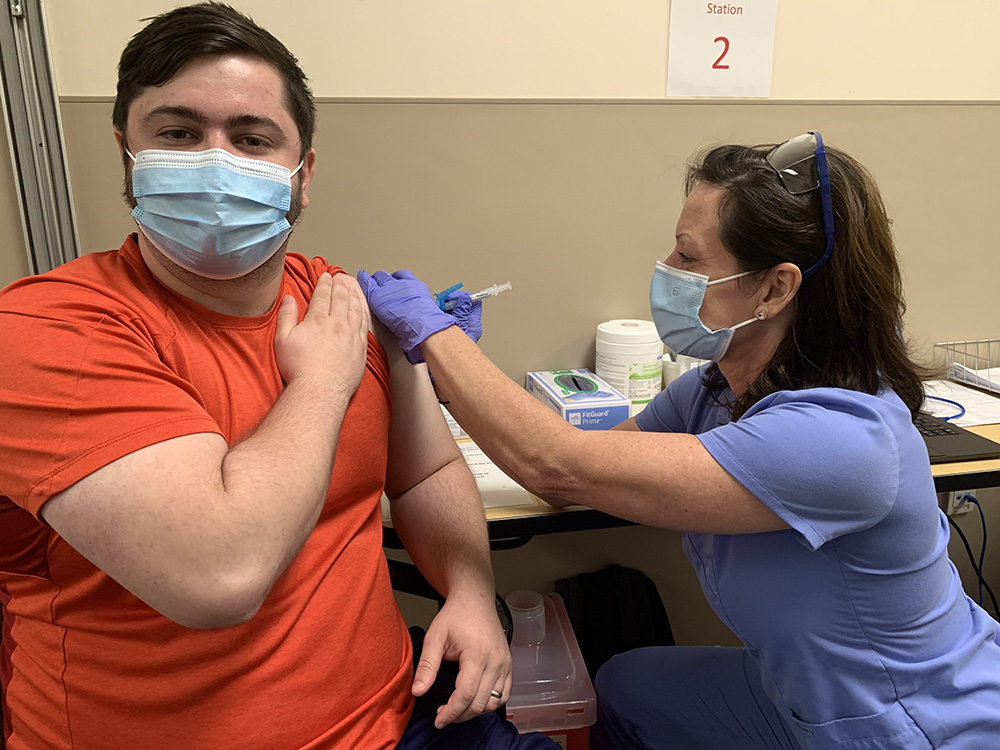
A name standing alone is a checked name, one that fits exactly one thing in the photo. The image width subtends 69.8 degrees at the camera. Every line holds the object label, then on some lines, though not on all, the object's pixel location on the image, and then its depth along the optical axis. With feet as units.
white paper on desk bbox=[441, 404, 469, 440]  5.94
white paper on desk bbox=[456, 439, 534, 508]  4.84
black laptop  5.21
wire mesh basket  7.43
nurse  3.43
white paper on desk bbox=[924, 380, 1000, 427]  6.13
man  2.48
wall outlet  7.88
